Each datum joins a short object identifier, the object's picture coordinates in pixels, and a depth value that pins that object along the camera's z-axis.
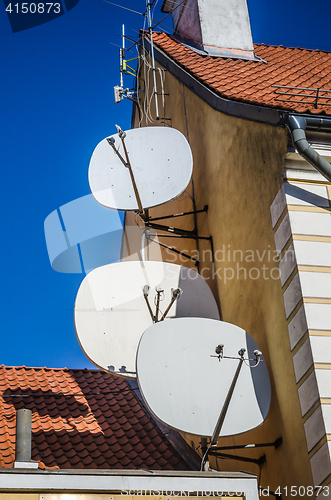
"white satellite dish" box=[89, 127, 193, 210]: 18.89
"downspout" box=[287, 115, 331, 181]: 13.31
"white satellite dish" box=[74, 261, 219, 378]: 16.05
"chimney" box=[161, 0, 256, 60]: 24.69
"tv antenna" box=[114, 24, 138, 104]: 28.69
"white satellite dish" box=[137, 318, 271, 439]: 12.89
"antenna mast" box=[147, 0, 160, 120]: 26.48
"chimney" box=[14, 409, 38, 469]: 11.54
